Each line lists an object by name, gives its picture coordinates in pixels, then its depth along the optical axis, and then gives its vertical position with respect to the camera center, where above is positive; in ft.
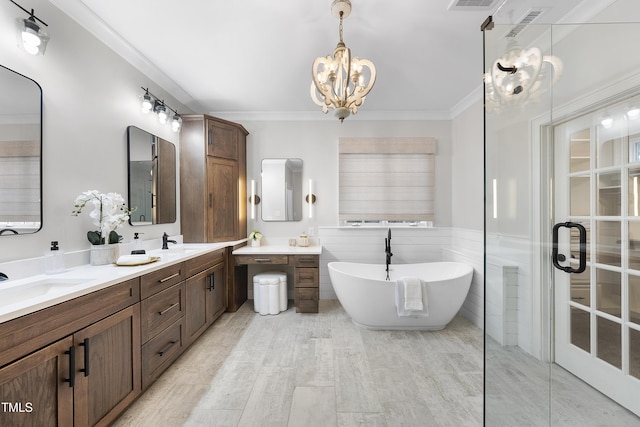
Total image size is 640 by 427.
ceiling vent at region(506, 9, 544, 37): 4.91 +4.52
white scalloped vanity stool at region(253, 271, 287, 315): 10.88 -3.27
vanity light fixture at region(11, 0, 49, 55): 5.05 +3.37
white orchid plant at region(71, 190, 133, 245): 6.31 -0.02
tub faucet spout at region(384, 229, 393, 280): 11.25 -1.45
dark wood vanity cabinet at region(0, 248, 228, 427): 3.48 -2.31
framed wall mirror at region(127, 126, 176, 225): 8.25 +1.18
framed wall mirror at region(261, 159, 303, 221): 12.77 +1.10
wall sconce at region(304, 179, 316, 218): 12.78 +0.67
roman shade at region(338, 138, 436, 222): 12.67 +1.22
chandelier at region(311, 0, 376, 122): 6.15 +3.16
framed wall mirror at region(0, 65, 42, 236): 4.88 +1.12
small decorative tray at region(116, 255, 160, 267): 6.23 -1.12
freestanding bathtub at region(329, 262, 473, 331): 9.01 -2.99
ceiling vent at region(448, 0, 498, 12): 5.95 +4.62
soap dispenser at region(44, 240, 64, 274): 5.42 -0.95
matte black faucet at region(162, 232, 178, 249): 9.00 -0.94
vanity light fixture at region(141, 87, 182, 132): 8.63 +3.52
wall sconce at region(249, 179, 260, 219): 12.76 +0.61
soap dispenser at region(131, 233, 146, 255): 8.09 -0.90
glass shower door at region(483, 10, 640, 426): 4.98 -0.11
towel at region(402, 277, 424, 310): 8.78 -2.69
